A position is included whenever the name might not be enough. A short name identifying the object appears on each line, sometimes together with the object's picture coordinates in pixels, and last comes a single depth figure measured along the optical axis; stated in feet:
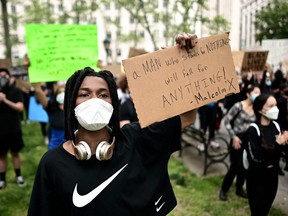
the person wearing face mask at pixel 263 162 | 10.42
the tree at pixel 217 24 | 50.75
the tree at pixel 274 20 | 34.27
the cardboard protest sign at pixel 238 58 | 30.85
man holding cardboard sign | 5.27
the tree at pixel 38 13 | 58.12
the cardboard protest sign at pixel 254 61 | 21.27
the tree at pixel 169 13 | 42.67
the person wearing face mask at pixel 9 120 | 15.97
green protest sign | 13.01
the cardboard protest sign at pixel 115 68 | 30.89
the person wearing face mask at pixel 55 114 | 13.99
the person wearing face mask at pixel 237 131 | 14.86
